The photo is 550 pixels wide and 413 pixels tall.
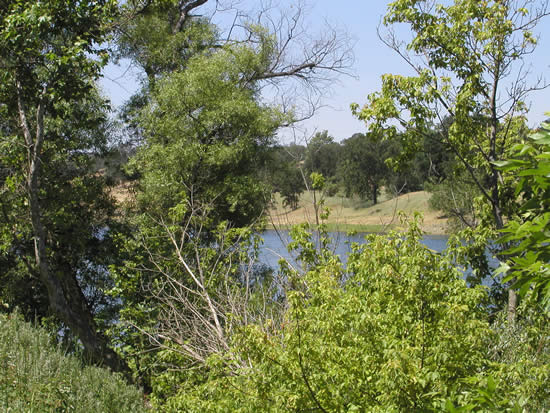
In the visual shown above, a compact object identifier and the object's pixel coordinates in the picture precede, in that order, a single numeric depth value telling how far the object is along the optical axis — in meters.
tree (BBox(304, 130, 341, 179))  50.23
